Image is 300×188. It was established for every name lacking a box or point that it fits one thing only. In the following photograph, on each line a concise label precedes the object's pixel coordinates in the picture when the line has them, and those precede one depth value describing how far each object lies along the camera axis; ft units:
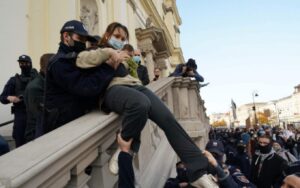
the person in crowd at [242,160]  13.15
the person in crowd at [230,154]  14.18
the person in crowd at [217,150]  7.42
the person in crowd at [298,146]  26.06
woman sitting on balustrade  4.88
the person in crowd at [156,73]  16.34
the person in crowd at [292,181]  5.61
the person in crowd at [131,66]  6.52
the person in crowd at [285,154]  12.61
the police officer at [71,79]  4.95
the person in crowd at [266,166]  10.30
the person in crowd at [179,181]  7.09
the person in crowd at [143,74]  11.31
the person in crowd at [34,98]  7.18
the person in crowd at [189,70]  14.10
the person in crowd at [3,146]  6.62
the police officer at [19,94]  9.19
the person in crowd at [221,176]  5.52
